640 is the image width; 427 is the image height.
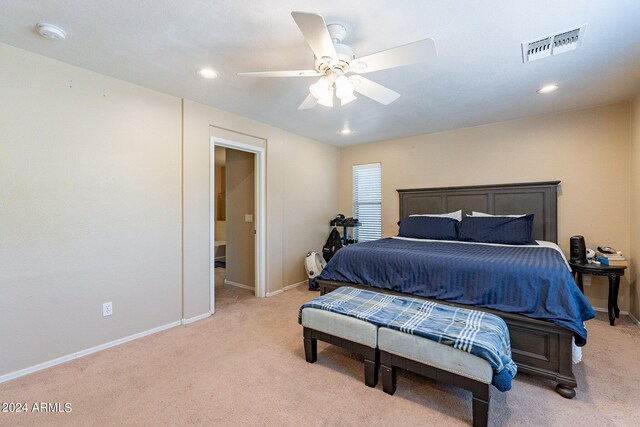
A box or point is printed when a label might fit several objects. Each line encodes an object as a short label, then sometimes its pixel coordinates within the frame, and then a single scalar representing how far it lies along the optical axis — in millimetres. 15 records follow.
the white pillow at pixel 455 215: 4214
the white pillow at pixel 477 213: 4078
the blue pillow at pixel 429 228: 3938
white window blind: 5250
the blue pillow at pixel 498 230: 3430
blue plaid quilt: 1620
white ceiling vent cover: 1998
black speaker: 3252
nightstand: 2990
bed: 1938
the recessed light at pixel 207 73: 2508
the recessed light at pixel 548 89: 2863
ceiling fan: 1544
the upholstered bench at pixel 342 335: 1991
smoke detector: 1890
